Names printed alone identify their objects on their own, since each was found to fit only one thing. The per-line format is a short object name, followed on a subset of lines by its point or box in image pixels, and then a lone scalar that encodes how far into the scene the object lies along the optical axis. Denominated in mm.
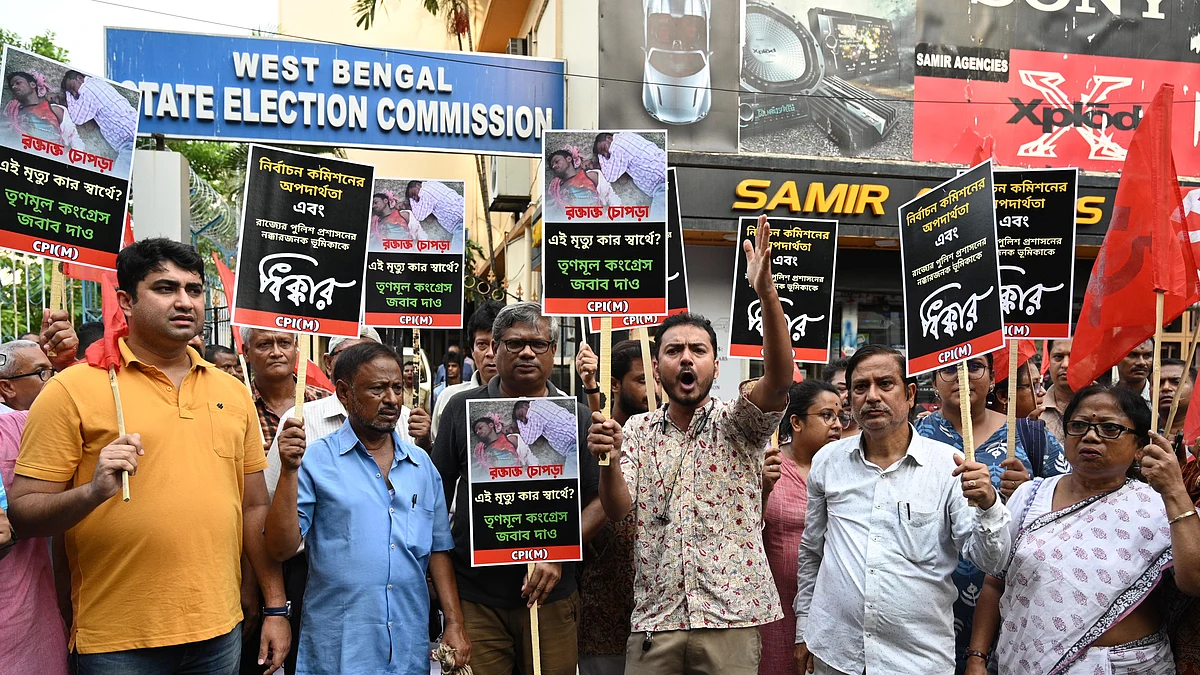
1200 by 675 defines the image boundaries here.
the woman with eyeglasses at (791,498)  4562
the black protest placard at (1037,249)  4574
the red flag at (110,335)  3348
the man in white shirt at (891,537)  3623
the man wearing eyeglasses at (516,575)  4117
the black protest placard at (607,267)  4133
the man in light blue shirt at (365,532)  3680
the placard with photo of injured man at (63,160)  3949
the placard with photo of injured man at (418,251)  5434
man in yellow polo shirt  3184
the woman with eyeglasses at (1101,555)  3381
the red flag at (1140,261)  4273
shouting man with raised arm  3748
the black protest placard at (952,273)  3791
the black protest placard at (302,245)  3789
